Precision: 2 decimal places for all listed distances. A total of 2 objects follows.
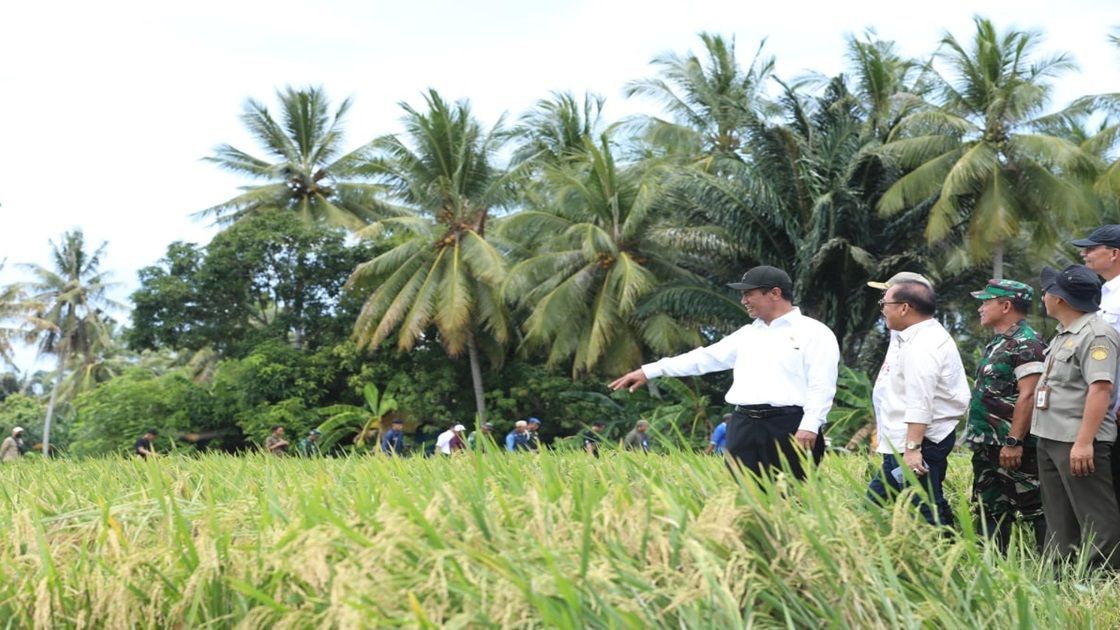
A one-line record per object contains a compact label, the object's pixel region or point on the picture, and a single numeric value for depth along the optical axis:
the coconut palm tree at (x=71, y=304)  46.47
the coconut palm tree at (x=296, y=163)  37.75
